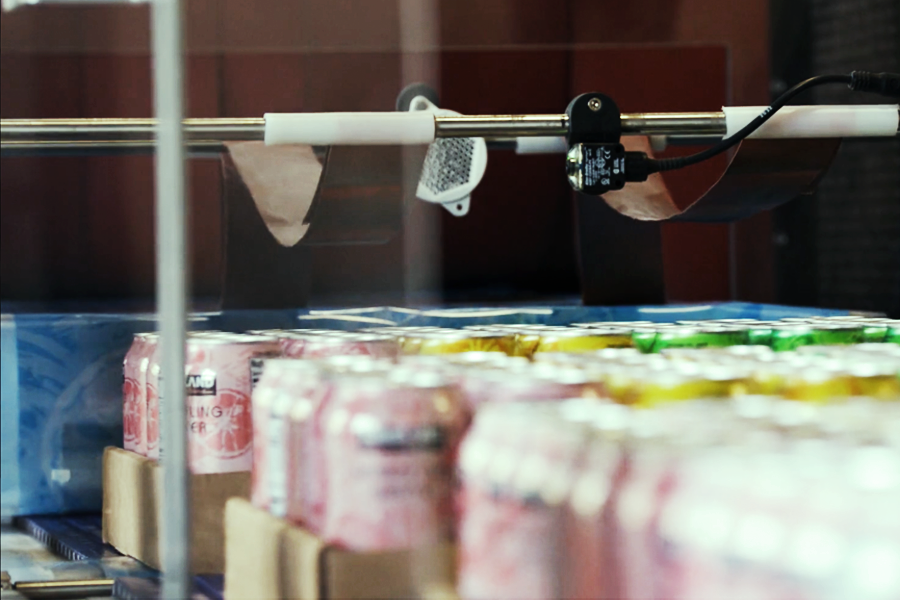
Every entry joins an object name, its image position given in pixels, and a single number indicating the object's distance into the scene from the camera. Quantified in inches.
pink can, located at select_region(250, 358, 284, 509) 104.4
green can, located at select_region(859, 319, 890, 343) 110.4
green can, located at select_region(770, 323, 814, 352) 109.9
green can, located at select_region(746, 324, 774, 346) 110.4
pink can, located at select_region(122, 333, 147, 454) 111.4
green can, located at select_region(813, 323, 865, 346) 110.2
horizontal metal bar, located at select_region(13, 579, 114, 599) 106.1
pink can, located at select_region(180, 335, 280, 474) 108.9
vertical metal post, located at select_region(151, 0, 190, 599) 99.8
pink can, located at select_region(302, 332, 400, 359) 107.8
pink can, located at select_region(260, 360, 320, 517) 103.2
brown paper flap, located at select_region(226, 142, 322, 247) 126.3
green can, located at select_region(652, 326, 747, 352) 109.6
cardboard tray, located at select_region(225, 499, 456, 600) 101.0
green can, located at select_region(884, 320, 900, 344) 110.2
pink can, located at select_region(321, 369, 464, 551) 100.8
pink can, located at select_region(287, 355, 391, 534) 102.2
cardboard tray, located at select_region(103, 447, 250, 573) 103.9
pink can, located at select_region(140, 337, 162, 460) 109.8
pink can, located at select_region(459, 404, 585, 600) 97.4
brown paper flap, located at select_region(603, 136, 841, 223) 125.1
